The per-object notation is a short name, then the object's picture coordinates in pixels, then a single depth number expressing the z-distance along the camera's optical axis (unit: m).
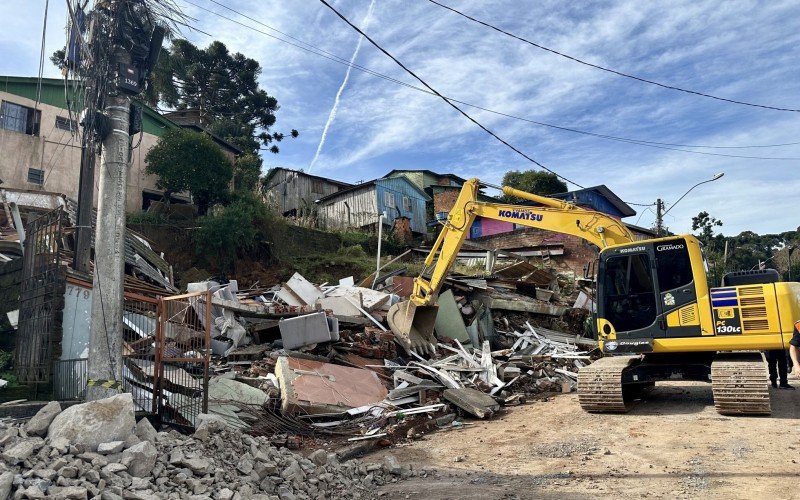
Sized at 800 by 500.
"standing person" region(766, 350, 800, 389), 11.76
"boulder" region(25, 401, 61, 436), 5.07
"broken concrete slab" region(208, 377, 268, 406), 8.88
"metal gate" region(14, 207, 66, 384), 8.63
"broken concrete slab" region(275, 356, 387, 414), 9.17
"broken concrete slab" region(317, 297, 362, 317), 14.30
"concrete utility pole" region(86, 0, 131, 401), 6.34
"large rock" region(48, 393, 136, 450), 4.92
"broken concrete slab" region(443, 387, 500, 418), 10.18
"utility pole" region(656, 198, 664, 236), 24.11
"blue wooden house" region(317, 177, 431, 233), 31.34
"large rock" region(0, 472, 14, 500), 3.92
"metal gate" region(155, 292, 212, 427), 7.51
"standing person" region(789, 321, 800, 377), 6.94
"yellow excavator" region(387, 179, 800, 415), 8.72
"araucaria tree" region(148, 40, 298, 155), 32.00
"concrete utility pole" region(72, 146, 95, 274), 9.52
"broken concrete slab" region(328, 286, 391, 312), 14.80
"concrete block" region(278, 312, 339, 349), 11.87
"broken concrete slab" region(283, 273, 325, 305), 15.27
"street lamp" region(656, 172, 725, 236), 24.11
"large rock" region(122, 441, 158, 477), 4.73
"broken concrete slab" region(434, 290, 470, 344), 15.41
